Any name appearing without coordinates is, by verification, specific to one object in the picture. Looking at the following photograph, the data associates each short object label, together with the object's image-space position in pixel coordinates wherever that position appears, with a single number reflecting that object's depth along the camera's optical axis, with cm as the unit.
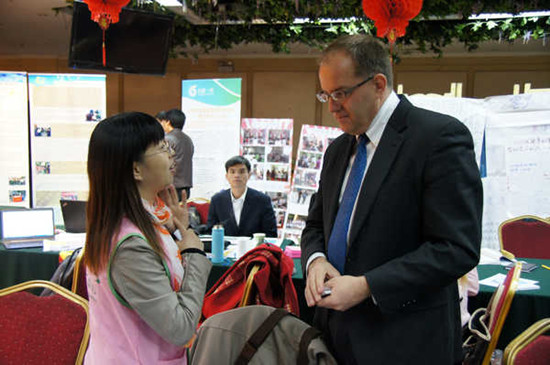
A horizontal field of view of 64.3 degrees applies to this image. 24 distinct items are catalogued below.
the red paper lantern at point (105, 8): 352
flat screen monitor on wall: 443
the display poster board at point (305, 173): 527
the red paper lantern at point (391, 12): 341
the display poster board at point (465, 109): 374
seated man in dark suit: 375
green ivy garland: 530
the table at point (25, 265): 307
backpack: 119
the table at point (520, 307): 237
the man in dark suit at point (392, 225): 109
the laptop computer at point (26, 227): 320
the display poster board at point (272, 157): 561
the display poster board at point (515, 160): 390
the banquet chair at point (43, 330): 150
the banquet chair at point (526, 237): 353
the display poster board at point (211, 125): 568
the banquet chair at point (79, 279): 236
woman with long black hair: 112
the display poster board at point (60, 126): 498
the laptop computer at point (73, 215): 349
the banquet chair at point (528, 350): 129
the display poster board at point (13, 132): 499
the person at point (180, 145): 517
